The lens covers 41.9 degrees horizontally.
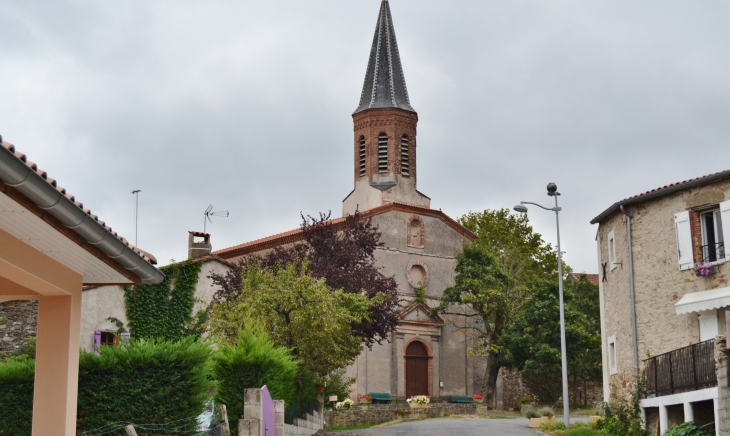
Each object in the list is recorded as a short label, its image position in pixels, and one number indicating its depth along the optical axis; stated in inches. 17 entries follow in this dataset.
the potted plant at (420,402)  1580.1
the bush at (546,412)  1153.4
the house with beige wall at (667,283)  903.7
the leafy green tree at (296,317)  1021.2
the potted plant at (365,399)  1667.1
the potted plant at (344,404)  1433.3
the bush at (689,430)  770.8
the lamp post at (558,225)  1095.6
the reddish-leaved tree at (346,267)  1302.9
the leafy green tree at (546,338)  1641.2
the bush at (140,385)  628.1
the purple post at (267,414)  726.2
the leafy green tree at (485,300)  1736.0
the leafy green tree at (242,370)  812.0
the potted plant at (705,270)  941.2
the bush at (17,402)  654.5
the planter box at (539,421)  1142.3
